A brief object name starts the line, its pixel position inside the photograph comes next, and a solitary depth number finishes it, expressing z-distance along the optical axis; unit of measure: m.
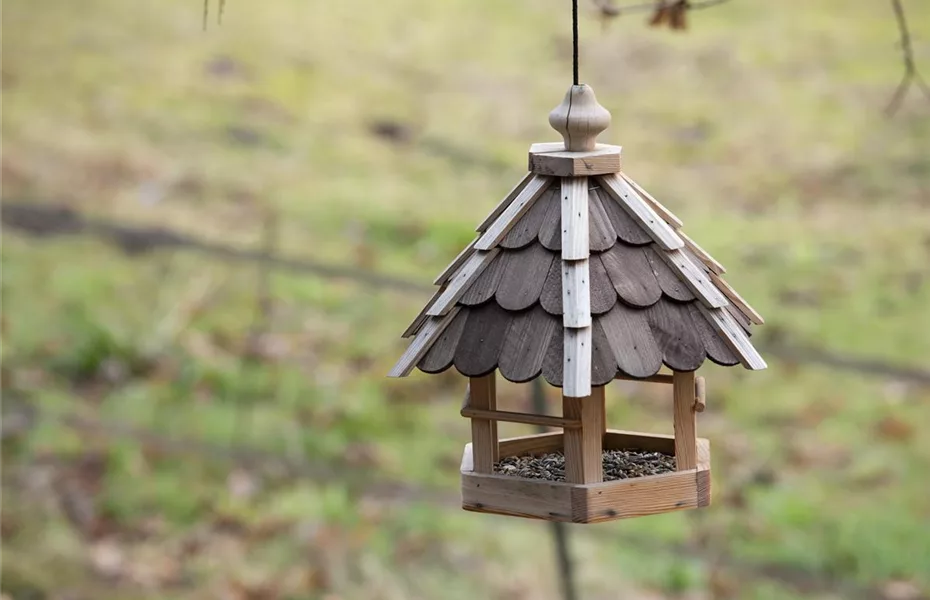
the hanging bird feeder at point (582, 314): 6.53
